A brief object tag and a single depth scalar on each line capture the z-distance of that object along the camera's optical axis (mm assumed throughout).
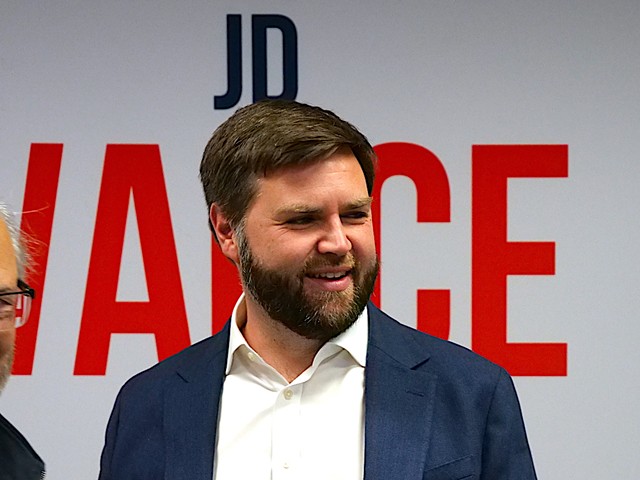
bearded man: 1593
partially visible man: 1499
